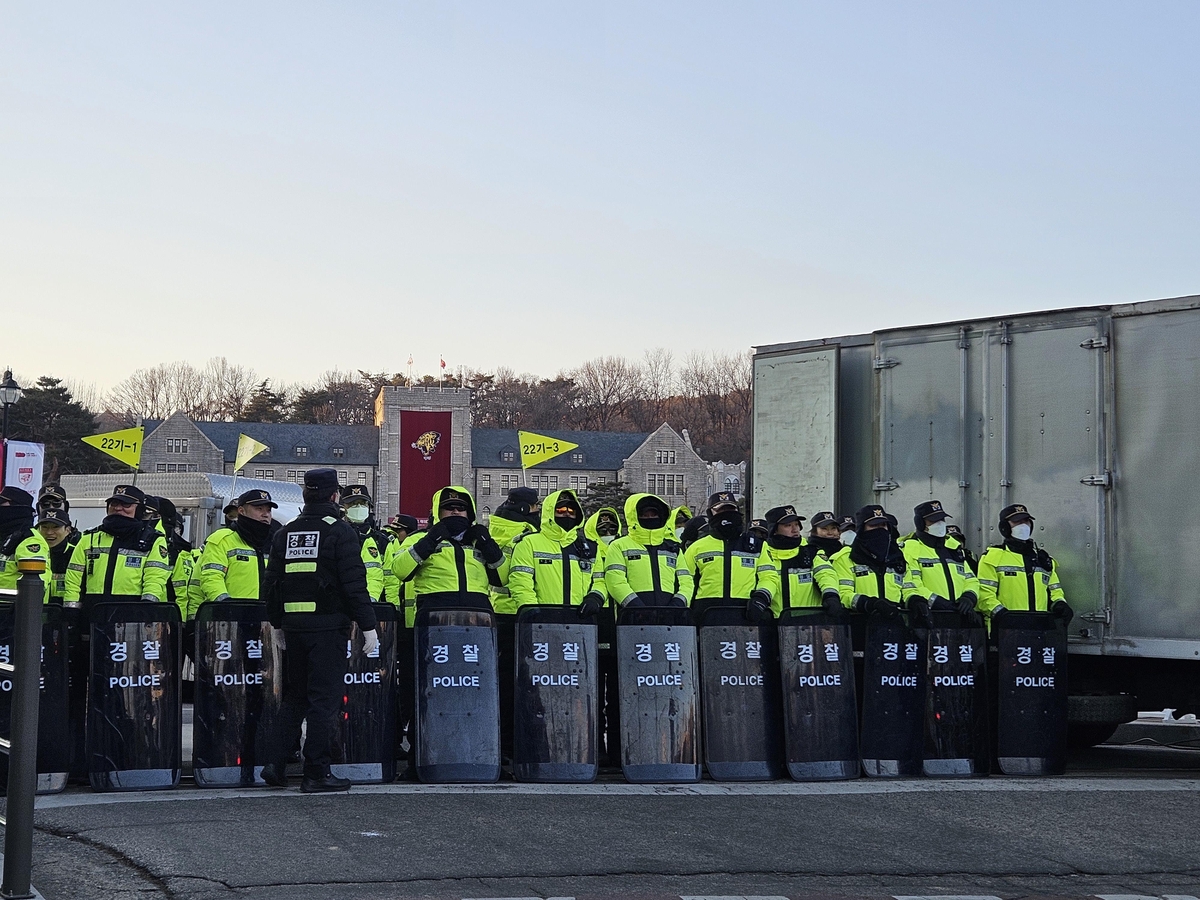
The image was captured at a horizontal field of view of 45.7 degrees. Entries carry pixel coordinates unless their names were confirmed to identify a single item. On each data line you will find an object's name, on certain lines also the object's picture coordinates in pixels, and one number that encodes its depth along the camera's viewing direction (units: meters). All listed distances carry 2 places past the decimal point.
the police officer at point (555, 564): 10.05
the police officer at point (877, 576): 10.39
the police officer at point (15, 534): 9.46
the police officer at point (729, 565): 10.37
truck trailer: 10.34
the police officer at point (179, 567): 10.02
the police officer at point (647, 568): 10.20
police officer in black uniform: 8.66
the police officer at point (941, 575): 10.56
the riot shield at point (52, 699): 8.76
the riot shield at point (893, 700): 10.04
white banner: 20.55
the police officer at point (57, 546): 9.87
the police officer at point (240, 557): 9.64
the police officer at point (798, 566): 10.42
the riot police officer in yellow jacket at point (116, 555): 9.85
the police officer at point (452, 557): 9.92
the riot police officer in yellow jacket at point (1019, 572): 10.62
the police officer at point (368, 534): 9.61
